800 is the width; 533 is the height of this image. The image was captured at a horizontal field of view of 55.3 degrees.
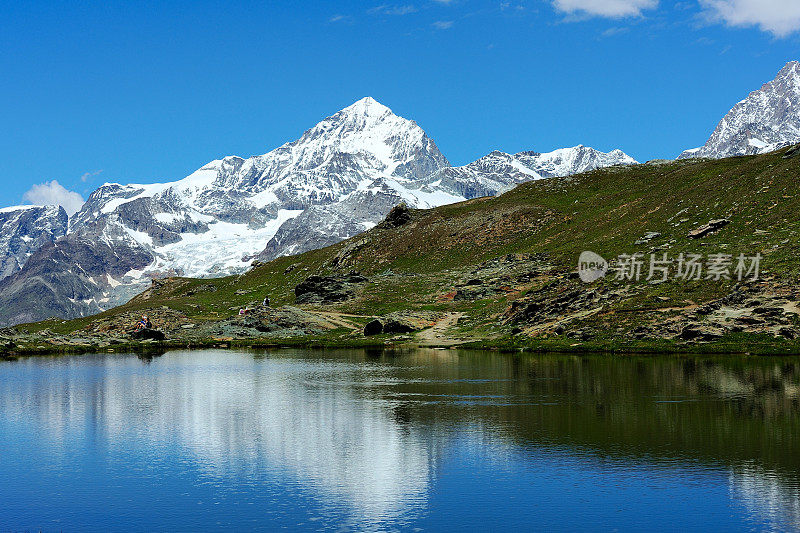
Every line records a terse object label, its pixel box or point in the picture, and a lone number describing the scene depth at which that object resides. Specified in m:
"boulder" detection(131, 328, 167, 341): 156.38
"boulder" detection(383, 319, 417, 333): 142.50
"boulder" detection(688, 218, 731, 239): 140.62
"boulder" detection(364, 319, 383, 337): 142.88
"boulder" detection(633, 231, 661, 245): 152.38
